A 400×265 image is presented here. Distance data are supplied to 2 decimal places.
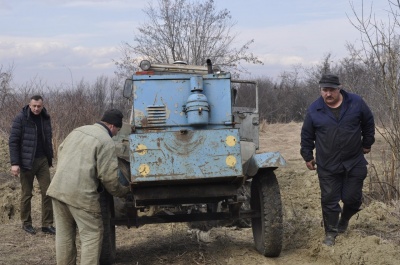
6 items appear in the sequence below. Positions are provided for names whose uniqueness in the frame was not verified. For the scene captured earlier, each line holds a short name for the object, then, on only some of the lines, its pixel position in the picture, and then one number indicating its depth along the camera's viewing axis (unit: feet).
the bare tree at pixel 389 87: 22.47
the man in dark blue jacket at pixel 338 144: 19.06
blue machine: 17.95
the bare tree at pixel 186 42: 75.61
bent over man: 16.56
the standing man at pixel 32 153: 25.45
